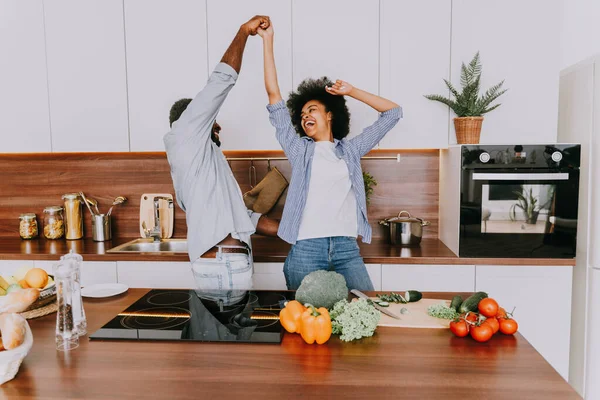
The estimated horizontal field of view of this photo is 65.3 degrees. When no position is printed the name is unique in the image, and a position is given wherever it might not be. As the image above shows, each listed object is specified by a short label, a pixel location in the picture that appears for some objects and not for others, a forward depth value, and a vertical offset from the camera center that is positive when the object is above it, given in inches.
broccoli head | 54.5 -14.2
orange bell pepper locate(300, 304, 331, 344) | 48.2 -16.2
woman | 82.1 -5.2
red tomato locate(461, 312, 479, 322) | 50.9 -16.3
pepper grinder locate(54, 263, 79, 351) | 48.7 -14.9
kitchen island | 40.1 -18.8
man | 72.7 -3.1
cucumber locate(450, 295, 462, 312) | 56.3 -16.3
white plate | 67.2 -17.5
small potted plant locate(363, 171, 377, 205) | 117.7 -3.7
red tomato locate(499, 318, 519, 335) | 51.2 -17.4
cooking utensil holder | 123.1 -14.7
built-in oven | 97.2 -8.0
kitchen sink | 122.4 -19.6
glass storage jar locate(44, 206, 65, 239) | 124.5 -13.6
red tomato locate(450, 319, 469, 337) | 50.4 -17.3
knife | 56.2 -17.4
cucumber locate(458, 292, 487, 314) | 54.1 -15.8
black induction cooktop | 51.1 -17.8
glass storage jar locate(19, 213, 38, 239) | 126.7 -14.6
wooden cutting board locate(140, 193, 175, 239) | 126.1 -11.5
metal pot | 108.7 -14.5
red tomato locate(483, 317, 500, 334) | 50.5 -16.8
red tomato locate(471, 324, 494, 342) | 49.3 -17.4
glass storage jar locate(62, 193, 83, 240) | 124.6 -11.9
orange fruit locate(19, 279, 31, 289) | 60.3 -14.5
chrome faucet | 124.8 -14.0
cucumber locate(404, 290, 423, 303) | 61.1 -16.8
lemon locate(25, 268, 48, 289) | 60.0 -13.7
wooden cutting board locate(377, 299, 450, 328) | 53.9 -17.9
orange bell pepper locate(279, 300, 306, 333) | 50.9 -16.1
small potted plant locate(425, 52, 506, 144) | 100.7 +14.1
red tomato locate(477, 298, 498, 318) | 52.2 -15.7
